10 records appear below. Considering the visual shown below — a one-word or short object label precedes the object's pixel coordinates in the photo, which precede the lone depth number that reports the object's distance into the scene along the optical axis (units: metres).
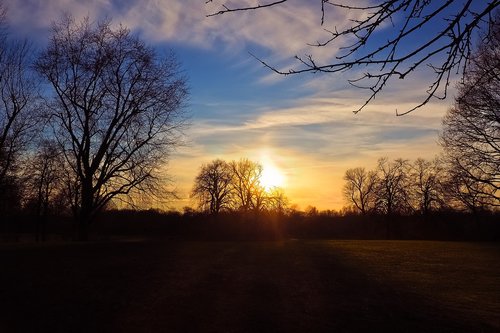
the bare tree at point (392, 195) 74.62
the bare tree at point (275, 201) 83.81
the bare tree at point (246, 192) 83.88
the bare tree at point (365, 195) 84.50
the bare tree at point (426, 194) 69.75
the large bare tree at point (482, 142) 24.83
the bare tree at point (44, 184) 31.16
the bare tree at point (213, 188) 80.00
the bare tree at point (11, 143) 27.40
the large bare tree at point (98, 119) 27.55
